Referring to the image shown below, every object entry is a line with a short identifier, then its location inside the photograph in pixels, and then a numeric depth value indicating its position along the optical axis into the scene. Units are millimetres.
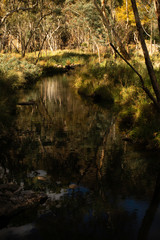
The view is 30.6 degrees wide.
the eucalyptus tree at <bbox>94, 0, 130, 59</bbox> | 18309
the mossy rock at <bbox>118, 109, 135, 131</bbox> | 11755
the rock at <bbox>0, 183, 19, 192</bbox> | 6282
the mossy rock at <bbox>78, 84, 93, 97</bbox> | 19641
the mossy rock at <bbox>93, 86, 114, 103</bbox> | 17325
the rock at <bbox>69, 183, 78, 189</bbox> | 6796
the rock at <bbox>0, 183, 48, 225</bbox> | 5516
